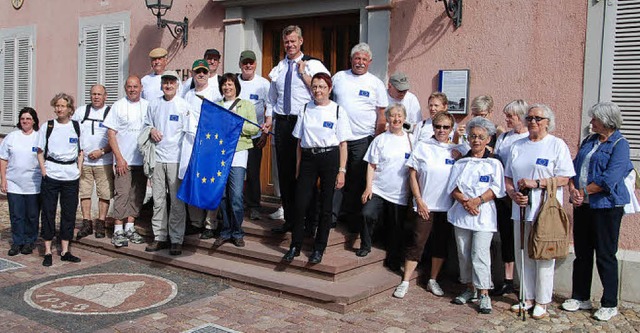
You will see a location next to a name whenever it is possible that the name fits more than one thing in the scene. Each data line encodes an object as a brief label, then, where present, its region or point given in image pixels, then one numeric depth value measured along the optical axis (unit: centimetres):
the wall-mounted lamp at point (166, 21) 825
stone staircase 523
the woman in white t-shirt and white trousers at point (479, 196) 517
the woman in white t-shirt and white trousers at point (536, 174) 497
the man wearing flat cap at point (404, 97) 611
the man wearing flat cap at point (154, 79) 715
